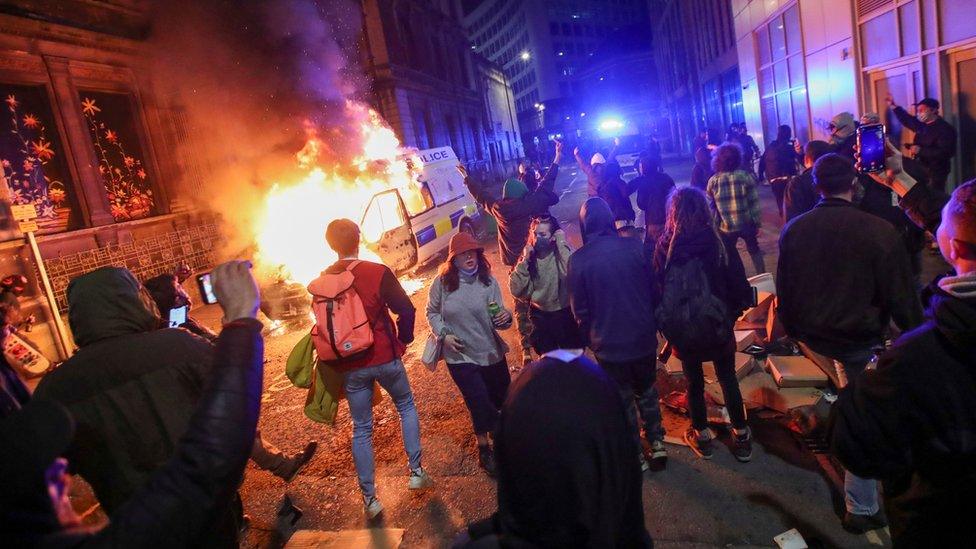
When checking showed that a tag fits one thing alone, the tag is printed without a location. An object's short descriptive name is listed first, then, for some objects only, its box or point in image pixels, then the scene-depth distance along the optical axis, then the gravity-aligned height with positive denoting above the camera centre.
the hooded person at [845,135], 5.71 -0.21
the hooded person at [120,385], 2.15 -0.52
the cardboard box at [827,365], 3.29 -1.49
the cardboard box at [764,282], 5.65 -1.55
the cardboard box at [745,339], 4.98 -1.86
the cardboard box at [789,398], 4.11 -2.05
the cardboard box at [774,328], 5.02 -1.82
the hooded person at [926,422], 1.55 -0.95
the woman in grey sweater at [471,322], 3.87 -0.94
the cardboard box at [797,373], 4.24 -1.93
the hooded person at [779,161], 8.92 -0.55
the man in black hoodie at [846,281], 2.87 -0.90
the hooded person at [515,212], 6.34 -0.39
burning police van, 9.51 -0.38
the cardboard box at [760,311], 5.36 -1.74
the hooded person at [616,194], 8.09 -0.50
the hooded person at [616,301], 3.47 -0.90
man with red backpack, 3.48 -0.81
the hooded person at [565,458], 1.49 -0.79
